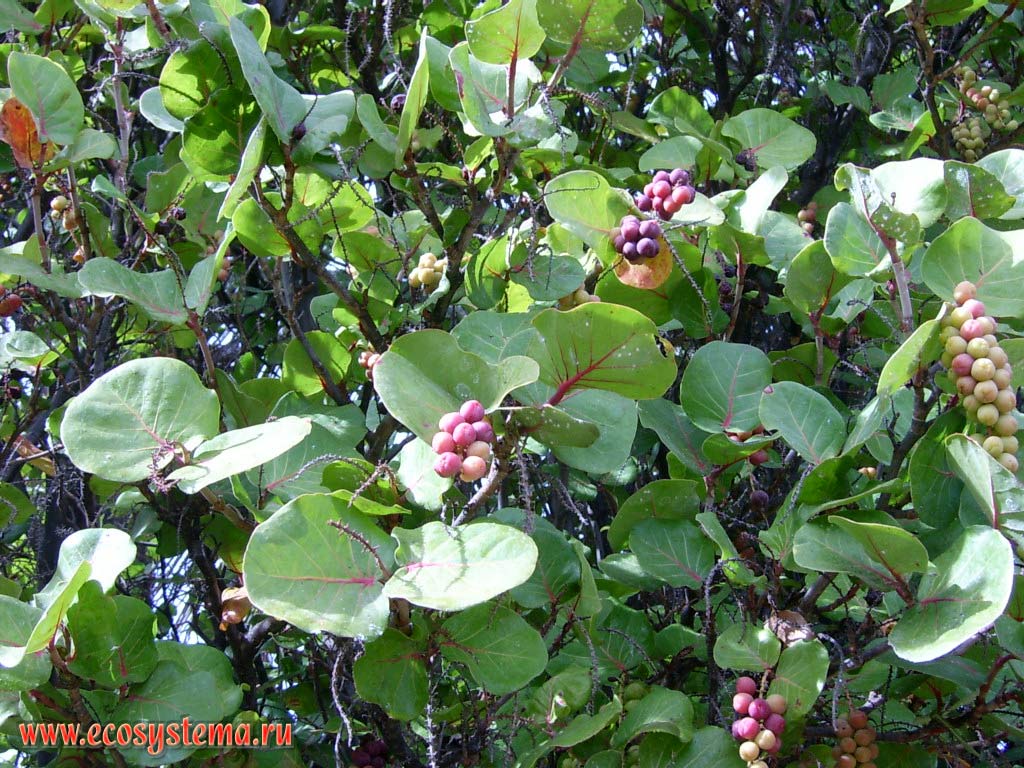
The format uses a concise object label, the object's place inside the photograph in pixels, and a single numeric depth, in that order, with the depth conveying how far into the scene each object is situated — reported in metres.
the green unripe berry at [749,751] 1.11
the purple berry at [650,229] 1.23
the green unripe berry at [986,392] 1.00
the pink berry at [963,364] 1.01
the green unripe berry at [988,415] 1.00
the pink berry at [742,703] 1.13
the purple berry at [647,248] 1.22
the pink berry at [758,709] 1.12
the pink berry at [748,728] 1.11
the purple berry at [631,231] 1.24
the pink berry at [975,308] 1.02
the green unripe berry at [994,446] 1.00
